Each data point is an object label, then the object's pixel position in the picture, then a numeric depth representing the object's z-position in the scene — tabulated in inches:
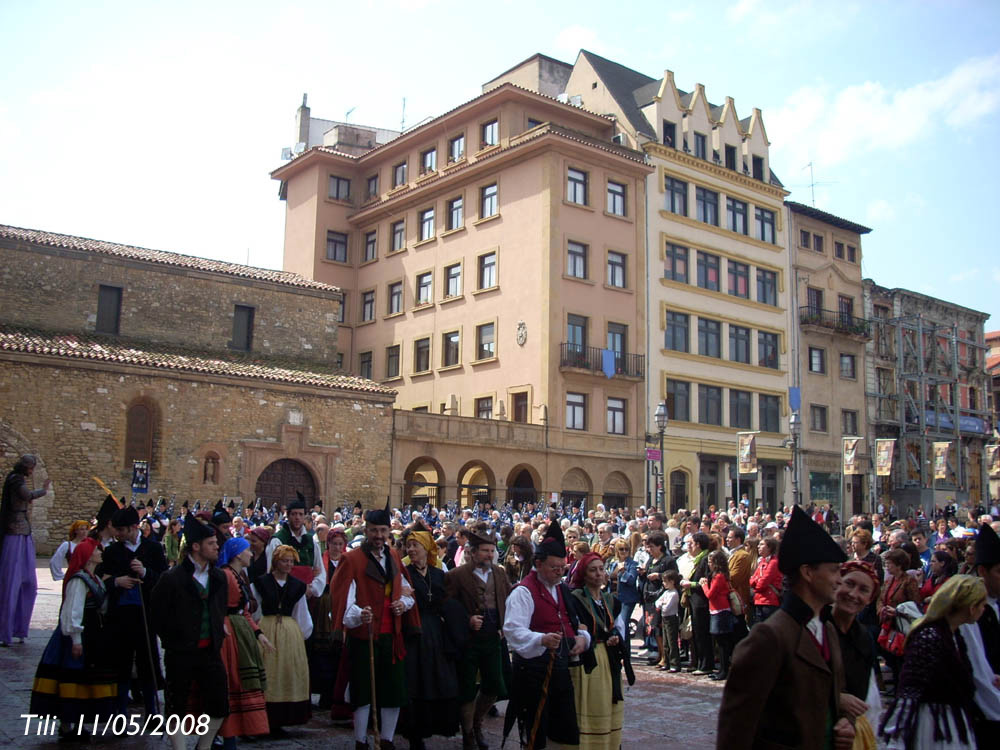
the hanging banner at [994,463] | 1967.3
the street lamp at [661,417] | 1150.3
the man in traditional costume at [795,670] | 151.9
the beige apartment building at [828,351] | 1857.8
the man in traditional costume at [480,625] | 332.8
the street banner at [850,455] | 1525.6
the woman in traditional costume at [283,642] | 343.0
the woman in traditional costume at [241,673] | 294.2
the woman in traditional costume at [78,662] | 309.9
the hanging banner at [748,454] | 1400.1
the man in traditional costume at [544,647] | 267.1
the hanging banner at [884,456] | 1568.7
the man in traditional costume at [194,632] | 272.4
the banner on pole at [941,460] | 1752.0
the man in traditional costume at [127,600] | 322.7
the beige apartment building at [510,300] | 1435.8
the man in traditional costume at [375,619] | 310.8
